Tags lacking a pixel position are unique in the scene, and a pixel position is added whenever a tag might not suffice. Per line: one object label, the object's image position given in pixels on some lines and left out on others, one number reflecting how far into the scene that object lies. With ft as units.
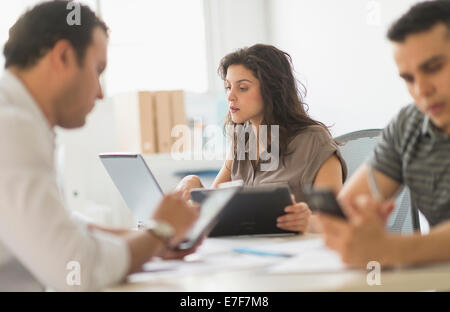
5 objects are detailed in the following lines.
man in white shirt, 6.38
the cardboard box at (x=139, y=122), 14.40
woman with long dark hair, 9.86
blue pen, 7.81
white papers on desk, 6.77
